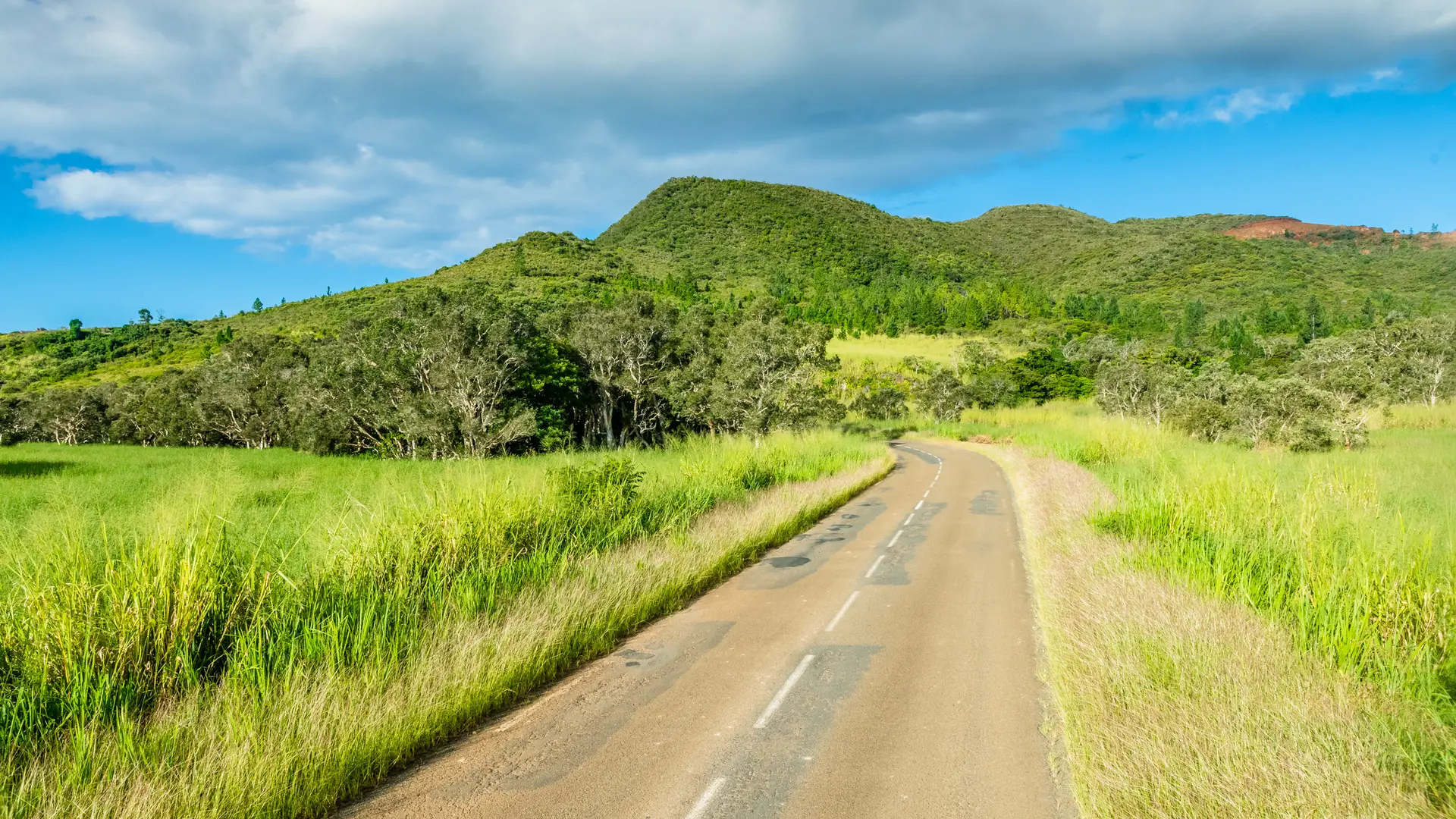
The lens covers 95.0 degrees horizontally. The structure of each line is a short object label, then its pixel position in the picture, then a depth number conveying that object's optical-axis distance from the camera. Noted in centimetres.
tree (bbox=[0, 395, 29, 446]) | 6531
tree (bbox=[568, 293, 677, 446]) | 4738
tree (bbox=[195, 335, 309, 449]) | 5391
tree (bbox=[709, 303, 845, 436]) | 3978
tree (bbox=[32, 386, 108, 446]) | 6581
